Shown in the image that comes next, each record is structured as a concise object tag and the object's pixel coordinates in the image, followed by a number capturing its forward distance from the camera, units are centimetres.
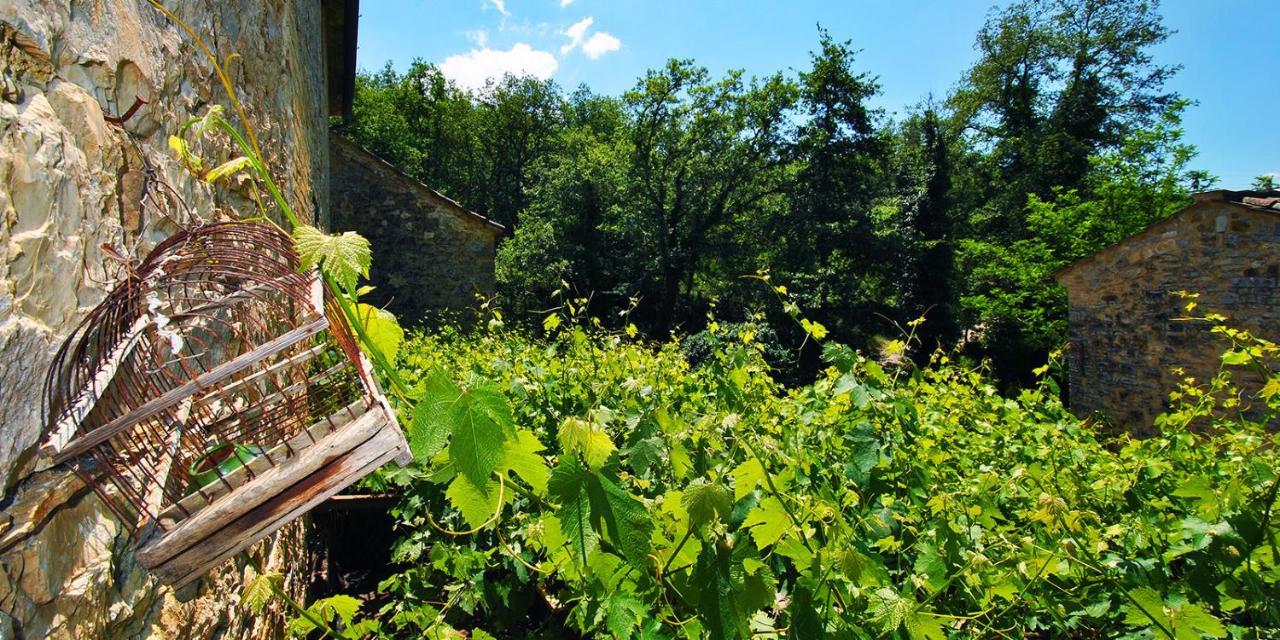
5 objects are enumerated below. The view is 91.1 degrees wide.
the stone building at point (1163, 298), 704
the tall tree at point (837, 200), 1772
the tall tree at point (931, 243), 1767
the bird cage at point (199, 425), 87
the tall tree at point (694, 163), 1867
